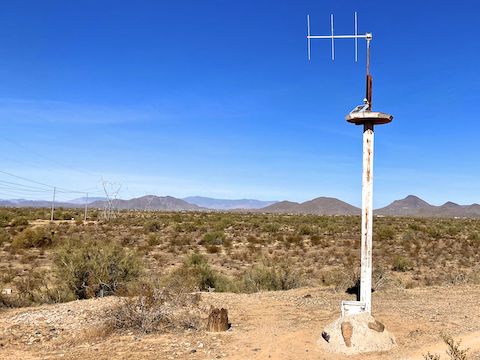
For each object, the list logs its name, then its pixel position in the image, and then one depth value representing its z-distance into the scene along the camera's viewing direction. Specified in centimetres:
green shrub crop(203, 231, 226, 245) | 3022
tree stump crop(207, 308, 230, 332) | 862
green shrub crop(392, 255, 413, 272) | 2073
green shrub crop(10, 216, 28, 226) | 3953
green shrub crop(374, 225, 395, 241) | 3432
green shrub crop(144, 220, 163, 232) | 3838
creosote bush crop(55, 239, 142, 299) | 1212
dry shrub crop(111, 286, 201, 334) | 863
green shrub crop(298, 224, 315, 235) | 3719
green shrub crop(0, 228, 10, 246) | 2758
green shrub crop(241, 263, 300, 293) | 1388
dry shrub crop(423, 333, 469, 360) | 498
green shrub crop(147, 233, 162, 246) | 2880
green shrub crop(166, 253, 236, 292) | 1393
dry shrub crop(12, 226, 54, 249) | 2561
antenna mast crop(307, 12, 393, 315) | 827
